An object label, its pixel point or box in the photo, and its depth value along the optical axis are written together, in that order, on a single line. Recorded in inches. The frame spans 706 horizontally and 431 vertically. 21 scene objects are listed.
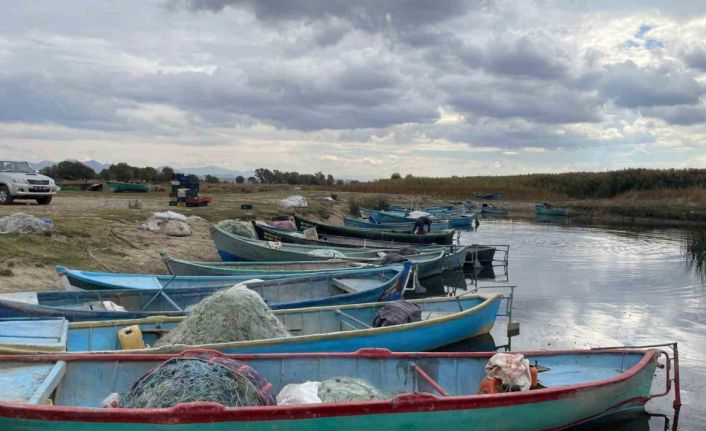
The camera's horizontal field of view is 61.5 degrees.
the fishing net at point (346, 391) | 242.8
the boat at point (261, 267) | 556.8
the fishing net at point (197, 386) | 217.6
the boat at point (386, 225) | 1197.7
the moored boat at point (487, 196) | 2815.0
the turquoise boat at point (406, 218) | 1409.9
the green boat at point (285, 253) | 723.4
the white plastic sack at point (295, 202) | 1333.7
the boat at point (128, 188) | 1584.6
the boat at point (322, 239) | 829.2
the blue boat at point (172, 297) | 354.9
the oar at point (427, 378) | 269.5
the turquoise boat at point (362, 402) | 203.0
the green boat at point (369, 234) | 953.5
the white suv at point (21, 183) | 896.9
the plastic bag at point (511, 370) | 285.1
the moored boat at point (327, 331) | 310.5
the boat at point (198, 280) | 450.0
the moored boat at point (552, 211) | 2088.8
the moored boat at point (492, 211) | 2299.2
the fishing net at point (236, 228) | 787.4
